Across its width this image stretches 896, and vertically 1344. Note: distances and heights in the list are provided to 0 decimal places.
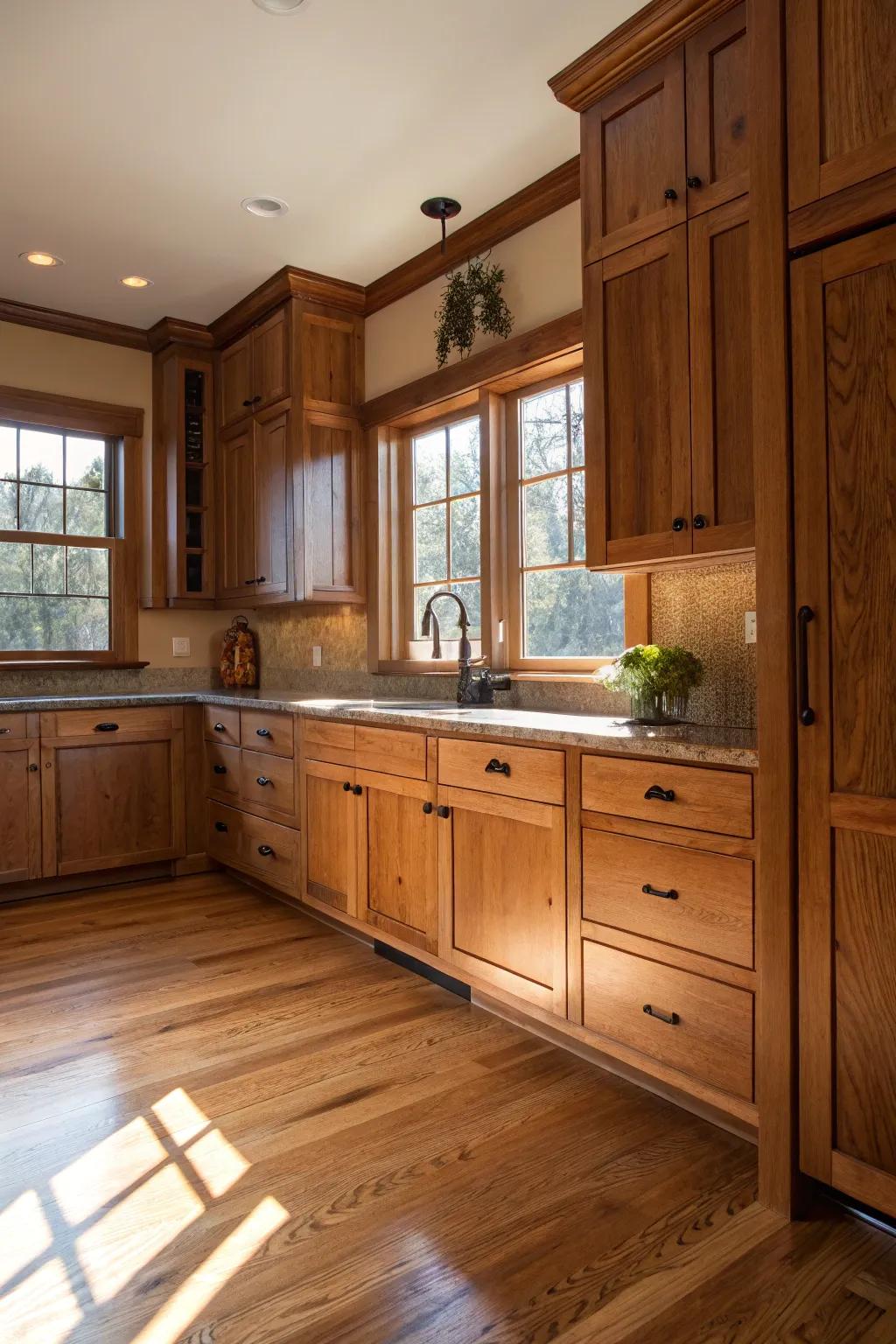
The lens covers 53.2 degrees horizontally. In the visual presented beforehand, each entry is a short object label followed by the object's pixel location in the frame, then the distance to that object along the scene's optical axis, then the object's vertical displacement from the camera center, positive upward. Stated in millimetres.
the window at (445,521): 3695 +642
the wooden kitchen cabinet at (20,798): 3883 -547
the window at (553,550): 3080 +436
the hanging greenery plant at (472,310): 3316 +1367
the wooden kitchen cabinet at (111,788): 4023 -542
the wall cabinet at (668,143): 2150 +1348
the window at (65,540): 4438 +681
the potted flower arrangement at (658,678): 2348 -28
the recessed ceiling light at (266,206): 3344 +1762
